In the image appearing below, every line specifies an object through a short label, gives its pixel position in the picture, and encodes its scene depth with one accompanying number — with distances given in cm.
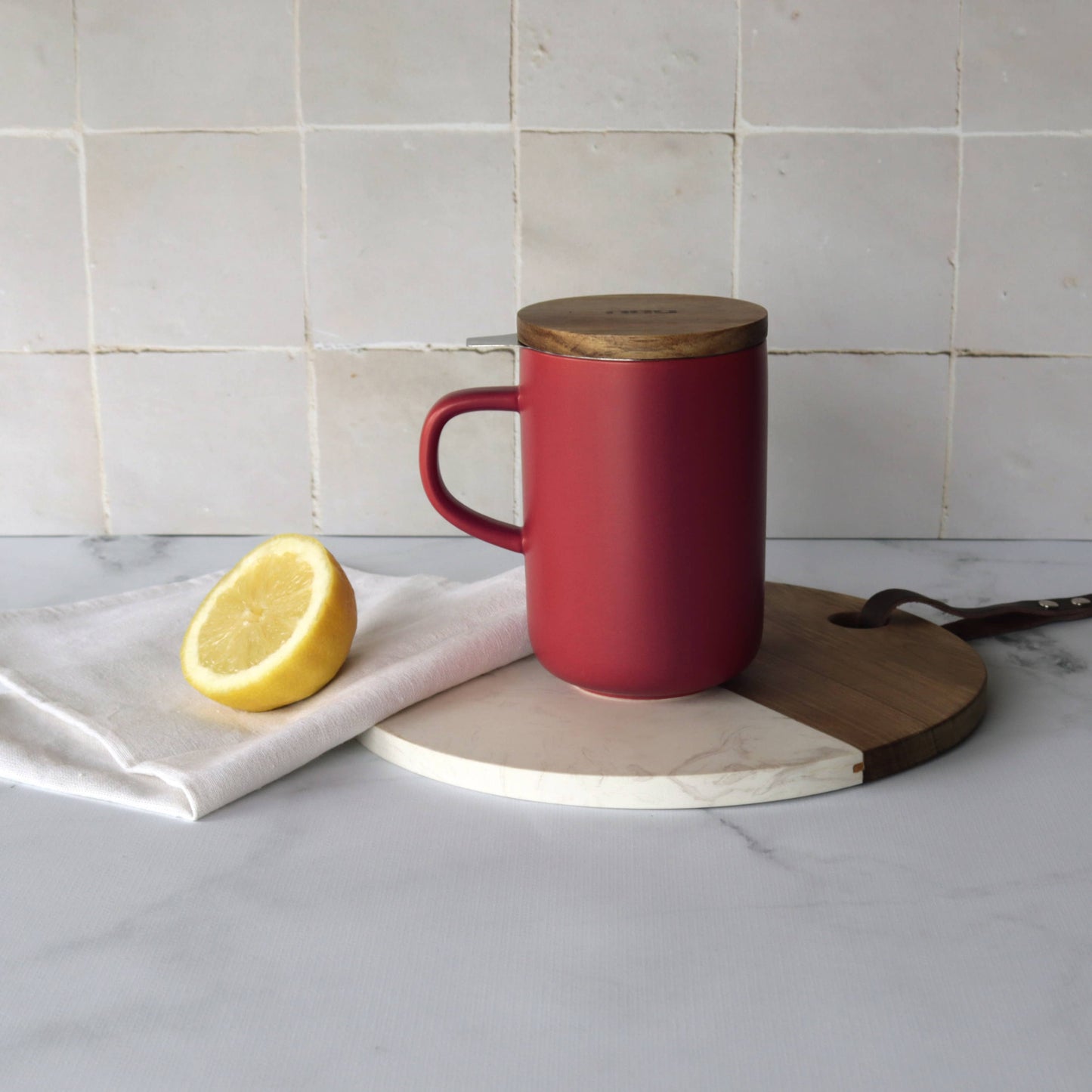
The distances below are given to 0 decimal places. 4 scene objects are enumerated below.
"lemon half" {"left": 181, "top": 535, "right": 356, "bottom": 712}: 69
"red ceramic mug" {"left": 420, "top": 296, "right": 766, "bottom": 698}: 62
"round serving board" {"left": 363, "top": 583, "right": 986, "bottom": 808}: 63
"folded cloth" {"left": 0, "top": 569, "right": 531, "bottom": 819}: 65
